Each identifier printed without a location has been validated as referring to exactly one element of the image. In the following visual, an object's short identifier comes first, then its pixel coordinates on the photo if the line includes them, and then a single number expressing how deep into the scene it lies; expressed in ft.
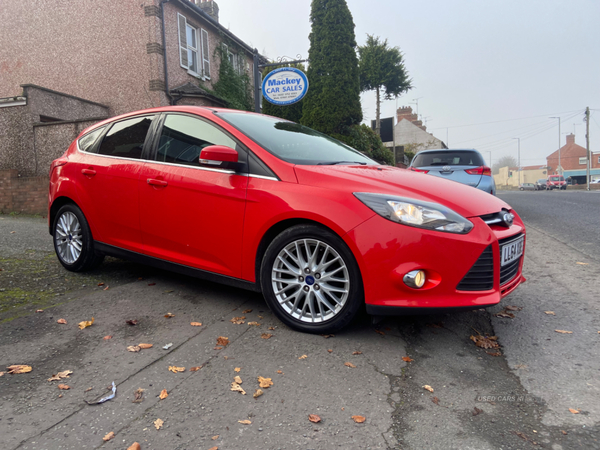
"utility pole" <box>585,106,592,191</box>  178.01
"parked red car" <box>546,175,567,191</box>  179.32
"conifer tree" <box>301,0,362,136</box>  53.26
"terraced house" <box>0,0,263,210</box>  48.57
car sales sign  33.24
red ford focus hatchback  9.05
